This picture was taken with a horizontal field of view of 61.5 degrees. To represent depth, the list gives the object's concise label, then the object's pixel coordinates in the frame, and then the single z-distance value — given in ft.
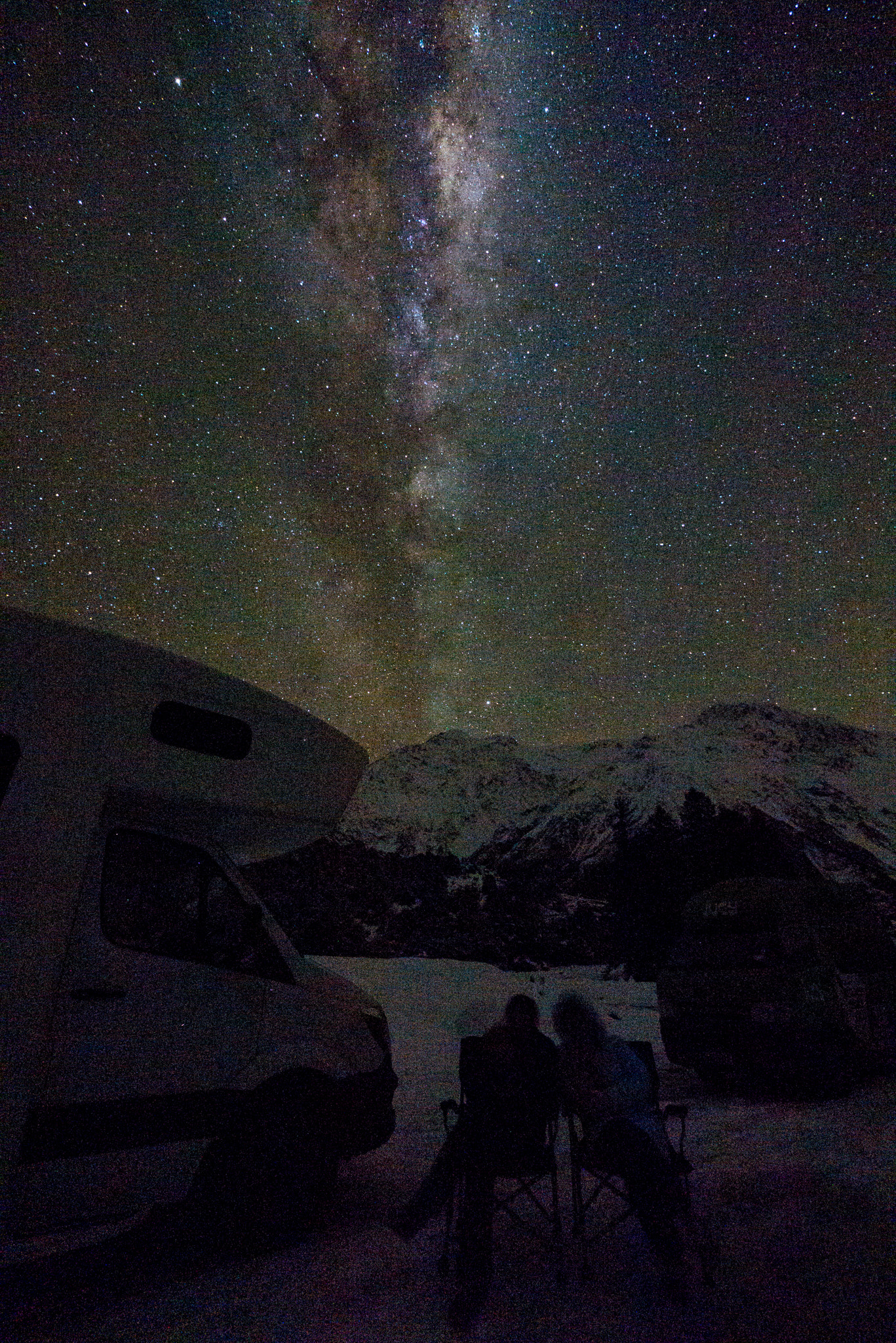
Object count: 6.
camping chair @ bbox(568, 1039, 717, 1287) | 11.39
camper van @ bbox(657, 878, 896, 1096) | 23.02
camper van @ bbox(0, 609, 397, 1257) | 10.52
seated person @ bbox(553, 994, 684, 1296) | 11.36
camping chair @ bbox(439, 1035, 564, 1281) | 11.87
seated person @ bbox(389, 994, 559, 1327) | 12.45
